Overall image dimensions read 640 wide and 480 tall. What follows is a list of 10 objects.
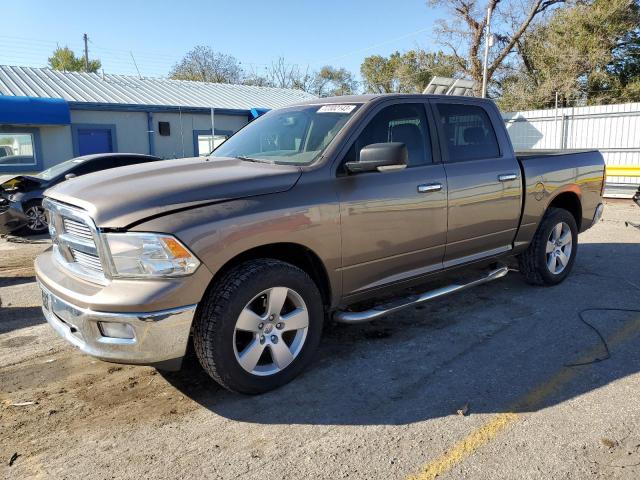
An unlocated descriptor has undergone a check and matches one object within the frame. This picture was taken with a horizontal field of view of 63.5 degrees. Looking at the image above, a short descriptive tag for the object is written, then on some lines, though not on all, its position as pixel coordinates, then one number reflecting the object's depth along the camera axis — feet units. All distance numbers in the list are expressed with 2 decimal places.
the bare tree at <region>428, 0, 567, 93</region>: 100.83
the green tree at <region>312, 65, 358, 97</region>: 185.58
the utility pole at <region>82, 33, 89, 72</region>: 166.13
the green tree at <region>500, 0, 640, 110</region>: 83.46
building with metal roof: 53.11
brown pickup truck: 9.62
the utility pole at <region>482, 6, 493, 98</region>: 71.20
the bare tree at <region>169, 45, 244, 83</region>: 163.12
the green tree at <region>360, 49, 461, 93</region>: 112.98
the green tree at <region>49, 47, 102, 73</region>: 175.94
